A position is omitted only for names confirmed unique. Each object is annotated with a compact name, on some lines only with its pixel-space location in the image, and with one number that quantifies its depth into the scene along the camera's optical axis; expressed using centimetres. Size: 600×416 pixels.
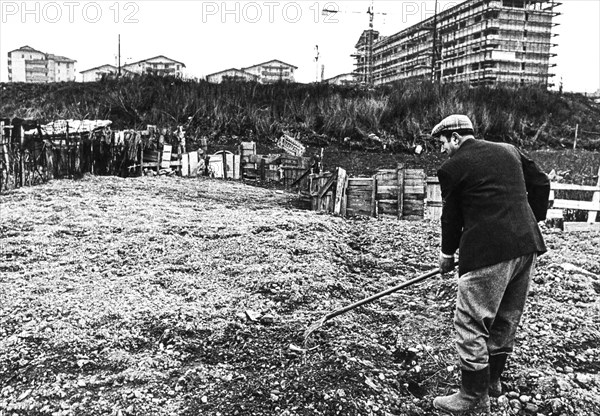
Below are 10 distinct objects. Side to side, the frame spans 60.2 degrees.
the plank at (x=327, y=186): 970
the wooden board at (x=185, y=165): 1659
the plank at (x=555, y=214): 920
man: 292
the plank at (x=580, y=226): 894
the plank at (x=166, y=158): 1634
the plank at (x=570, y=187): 906
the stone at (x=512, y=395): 336
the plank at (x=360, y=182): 951
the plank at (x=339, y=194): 959
